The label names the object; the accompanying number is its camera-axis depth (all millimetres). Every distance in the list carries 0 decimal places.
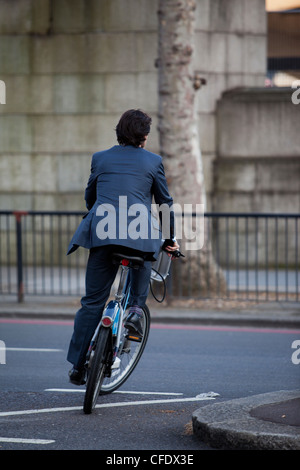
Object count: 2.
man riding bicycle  11375
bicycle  11078
